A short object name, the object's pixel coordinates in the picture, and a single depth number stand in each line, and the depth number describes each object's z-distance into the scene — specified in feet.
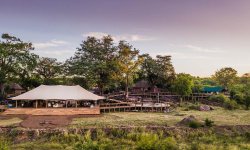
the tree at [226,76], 208.64
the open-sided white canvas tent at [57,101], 95.35
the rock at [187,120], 79.46
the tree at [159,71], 169.89
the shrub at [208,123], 77.96
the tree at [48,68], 147.54
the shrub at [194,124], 76.88
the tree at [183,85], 139.13
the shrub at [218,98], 136.77
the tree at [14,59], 118.73
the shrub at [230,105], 121.80
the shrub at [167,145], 55.57
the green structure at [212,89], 193.77
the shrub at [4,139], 62.26
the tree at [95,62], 129.39
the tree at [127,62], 129.65
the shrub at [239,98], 132.33
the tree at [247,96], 125.96
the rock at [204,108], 116.26
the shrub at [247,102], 125.78
